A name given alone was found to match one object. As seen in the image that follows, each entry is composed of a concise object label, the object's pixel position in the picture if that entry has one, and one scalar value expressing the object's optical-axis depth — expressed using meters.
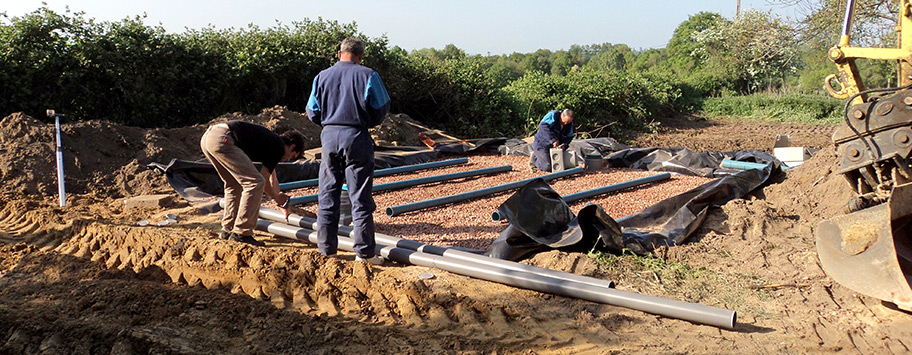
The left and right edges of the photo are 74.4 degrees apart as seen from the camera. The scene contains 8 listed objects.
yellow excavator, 3.32
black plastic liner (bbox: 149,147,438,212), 6.89
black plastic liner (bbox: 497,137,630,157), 11.02
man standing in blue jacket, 4.31
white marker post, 6.52
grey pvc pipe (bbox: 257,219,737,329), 3.38
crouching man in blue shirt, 9.74
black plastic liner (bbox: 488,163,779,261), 4.63
